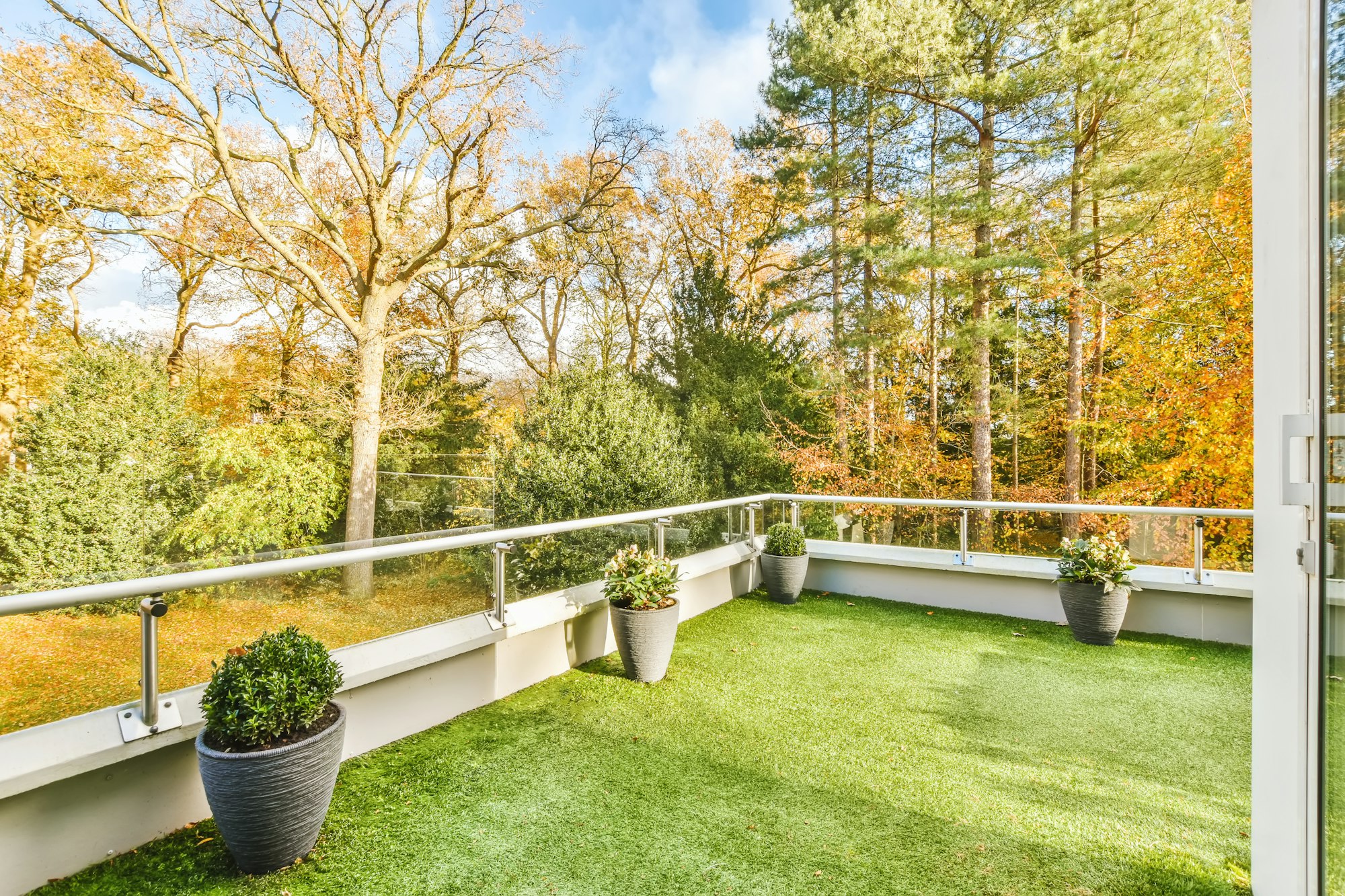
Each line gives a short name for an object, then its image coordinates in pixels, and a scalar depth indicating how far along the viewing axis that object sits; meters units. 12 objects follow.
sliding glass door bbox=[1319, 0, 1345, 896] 1.20
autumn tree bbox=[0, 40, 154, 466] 7.22
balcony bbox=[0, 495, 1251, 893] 2.05
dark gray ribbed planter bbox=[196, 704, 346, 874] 1.92
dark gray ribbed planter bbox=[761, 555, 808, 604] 5.42
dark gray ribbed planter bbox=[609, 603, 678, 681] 3.62
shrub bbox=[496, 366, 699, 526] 8.47
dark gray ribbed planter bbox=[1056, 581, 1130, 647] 4.31
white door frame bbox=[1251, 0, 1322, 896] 1.36
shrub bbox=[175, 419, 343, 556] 8.72
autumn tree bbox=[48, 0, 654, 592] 8.30
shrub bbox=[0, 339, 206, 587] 6.95
